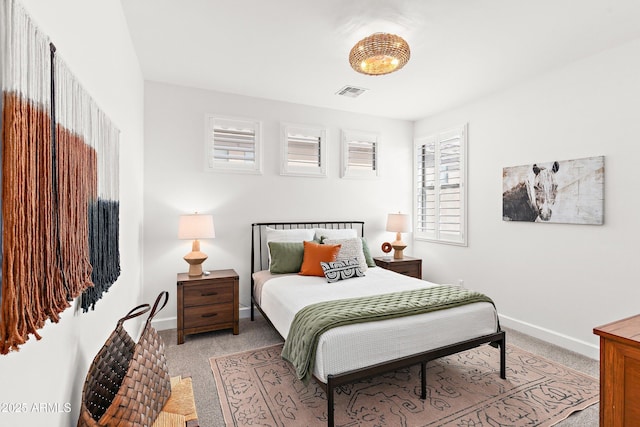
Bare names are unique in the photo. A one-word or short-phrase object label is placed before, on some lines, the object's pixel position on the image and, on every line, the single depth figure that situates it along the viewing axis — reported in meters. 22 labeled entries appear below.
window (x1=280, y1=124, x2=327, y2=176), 4.27
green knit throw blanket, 2.05
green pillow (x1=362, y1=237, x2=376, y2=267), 3.99
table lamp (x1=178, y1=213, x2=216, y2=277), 3.39
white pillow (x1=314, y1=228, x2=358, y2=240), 3.96
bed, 2.02
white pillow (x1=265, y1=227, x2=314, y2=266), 3.85
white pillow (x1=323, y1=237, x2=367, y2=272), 3.56
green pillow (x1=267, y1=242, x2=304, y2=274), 3.59
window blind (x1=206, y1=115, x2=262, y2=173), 3.90
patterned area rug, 2.10
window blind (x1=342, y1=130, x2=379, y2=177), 4.68
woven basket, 1.25
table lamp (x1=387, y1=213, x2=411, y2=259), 4.55
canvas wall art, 2.95
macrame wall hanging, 0.75
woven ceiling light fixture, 2.47
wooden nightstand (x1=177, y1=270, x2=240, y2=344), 3.29
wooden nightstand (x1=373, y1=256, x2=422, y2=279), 4.39
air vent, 3.80
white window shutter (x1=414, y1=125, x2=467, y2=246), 4.38
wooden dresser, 1.42
